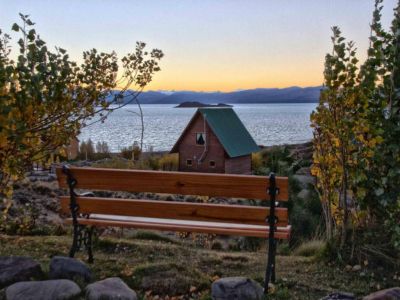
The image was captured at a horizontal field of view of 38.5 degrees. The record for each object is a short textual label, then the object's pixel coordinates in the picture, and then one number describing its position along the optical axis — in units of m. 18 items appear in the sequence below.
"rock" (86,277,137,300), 4.14
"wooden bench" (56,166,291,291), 4.54
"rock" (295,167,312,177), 16.48
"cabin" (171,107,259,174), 19.06
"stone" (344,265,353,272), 5.09
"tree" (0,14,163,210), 4.35
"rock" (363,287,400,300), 4.07
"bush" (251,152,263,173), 20.88
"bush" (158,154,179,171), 19.55
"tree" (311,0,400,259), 5.05
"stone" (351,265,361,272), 5.07
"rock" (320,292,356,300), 4.15
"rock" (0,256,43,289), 4.50
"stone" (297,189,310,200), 10.57
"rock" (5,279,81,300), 4.11
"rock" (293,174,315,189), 12.76
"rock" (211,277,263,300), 4.14
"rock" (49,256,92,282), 4.58
